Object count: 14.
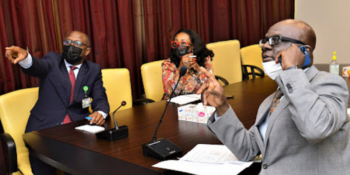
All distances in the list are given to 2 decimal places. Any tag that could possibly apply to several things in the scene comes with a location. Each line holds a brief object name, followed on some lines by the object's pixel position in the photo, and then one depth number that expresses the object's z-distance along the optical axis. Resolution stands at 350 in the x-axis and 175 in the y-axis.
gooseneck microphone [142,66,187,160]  1.82
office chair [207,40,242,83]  4.92
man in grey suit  1.35
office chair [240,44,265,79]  5.25
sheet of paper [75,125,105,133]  2.40
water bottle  3.74
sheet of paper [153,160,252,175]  1.56
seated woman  3.49
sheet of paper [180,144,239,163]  1.73
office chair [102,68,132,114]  3.66
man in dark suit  2.94
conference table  1.79
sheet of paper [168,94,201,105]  3.00
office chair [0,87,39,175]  2.90
